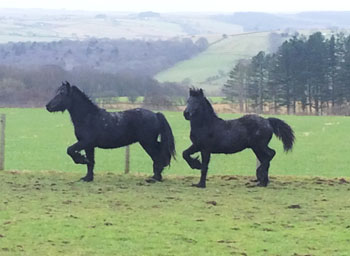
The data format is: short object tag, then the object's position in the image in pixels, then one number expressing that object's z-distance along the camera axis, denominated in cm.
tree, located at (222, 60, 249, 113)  6356
